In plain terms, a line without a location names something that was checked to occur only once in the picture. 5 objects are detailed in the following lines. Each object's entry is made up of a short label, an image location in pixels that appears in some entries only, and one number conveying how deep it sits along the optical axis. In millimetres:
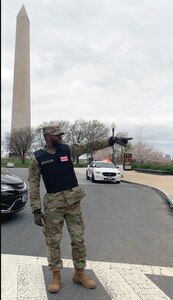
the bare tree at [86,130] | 45681
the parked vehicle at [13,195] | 5298
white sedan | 14784
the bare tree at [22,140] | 41777
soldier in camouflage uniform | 2977
